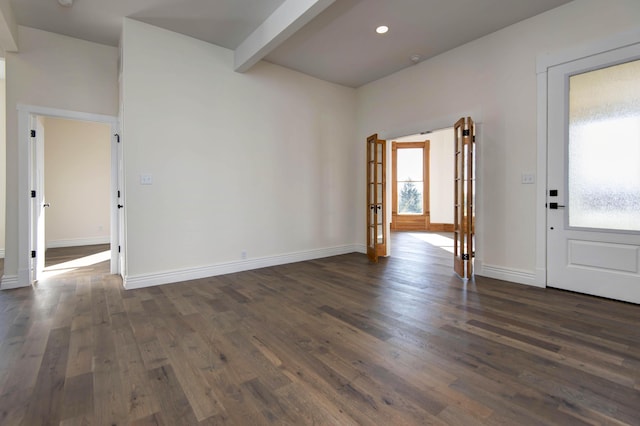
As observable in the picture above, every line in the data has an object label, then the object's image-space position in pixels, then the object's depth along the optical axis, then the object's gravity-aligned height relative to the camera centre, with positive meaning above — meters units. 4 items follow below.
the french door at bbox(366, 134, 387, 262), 5.30 +0.26
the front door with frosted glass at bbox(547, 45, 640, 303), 2.99 +0.34
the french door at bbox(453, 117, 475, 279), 3.88 +0.16
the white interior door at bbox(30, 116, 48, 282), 3.81 +0.09
